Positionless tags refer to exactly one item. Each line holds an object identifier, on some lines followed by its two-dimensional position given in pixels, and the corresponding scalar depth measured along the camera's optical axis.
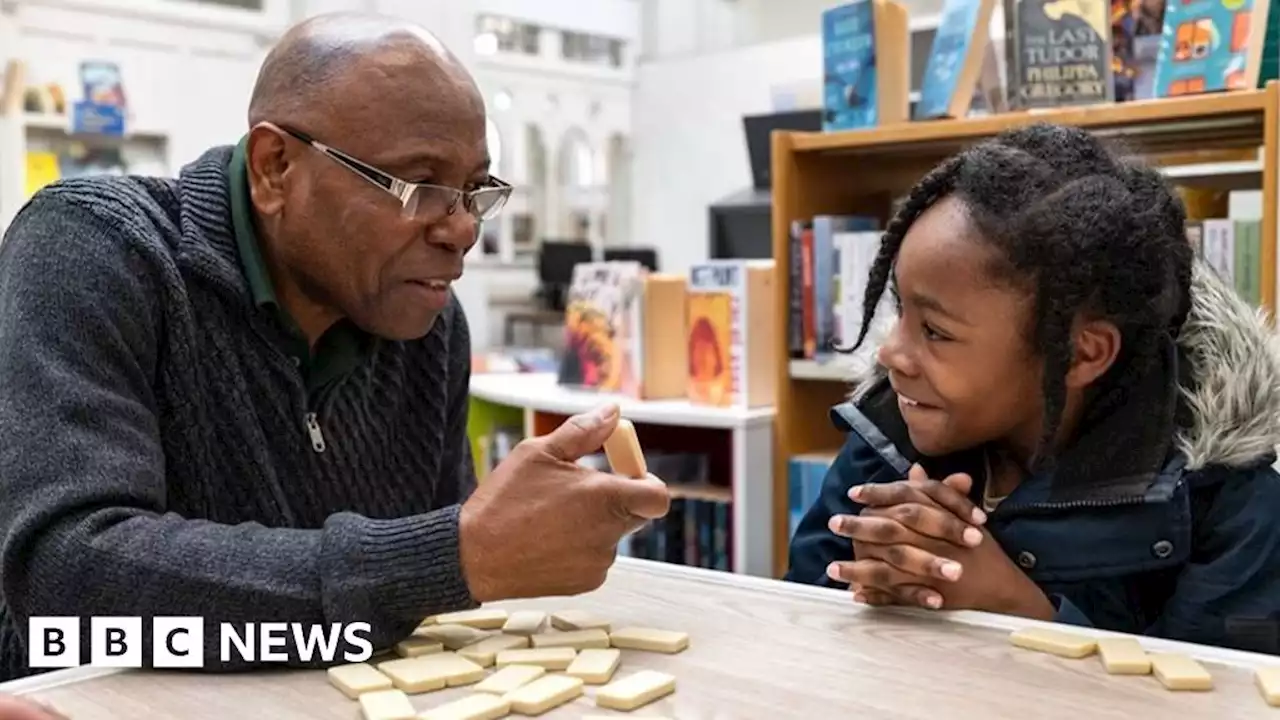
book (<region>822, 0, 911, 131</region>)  2.39
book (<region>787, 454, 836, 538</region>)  2.50
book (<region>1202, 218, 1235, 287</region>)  2.04
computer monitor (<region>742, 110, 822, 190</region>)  3.00
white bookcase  2.50
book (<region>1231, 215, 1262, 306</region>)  2.02
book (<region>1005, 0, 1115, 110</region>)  2.15
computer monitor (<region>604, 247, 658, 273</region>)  5.30
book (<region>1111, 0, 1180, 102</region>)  2.13
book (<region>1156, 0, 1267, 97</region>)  1.97
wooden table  0.83
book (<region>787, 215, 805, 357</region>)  2.54
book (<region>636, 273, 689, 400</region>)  2.70
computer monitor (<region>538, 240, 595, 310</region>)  5.41
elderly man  0.97
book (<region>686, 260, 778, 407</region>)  2.56
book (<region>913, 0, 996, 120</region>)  2.30
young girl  1.11
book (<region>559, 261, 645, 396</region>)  2.73
